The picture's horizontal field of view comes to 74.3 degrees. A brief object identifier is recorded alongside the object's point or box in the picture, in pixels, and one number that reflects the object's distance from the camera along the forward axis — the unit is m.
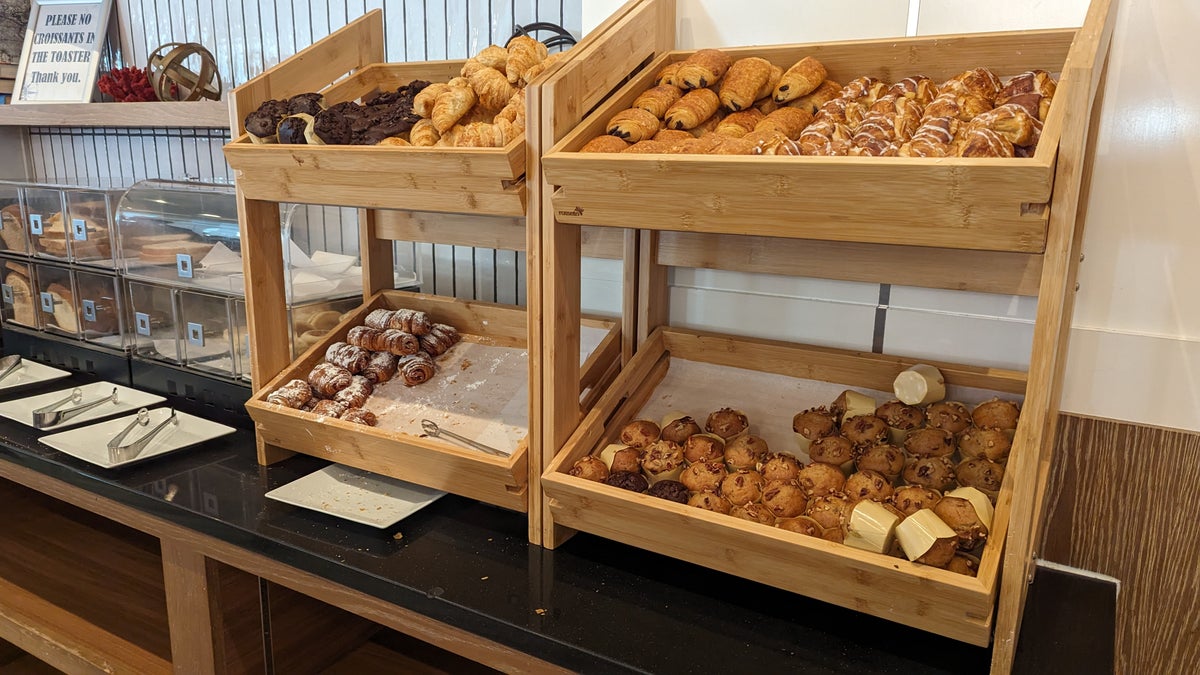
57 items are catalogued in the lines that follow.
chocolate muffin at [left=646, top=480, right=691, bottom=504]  1.31
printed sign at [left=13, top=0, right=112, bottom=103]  2.92
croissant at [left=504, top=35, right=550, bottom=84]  1.56
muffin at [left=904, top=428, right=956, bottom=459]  1.29
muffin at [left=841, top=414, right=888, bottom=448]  1.35
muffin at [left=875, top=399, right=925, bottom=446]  1.37
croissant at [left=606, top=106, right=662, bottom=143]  1.31
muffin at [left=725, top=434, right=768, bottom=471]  1.37
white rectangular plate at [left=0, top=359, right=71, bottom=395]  2.43
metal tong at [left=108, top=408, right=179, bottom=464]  1.83
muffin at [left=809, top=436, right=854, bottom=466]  1.32
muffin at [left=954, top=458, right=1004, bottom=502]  1.21
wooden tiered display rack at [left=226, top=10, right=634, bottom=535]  1.34
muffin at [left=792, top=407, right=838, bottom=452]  1.39
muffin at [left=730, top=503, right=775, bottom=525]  1.22
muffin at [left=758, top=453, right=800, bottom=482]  1.31
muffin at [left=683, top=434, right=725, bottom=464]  1.39
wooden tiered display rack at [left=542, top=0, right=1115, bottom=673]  0.94
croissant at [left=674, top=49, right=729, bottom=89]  1.42
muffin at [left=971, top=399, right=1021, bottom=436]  1.30
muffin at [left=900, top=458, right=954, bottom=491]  1.24
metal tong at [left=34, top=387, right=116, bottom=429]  2.05
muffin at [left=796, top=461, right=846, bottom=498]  1.28
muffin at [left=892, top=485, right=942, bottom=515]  1.16
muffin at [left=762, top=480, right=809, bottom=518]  1.24
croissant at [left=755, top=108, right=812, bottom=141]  1.30
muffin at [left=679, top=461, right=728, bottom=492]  1.33
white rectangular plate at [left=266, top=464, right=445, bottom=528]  1.55
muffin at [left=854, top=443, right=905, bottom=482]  1.29
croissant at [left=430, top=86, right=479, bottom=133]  1.51
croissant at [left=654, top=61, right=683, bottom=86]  1.45
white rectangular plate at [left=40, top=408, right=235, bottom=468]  1.87
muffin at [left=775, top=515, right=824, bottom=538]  1.17
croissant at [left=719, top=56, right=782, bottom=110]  1.38
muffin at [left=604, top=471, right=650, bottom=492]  1.33
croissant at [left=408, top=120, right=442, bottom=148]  1.50
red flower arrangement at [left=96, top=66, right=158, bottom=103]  2.63
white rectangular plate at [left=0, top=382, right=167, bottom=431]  2.11
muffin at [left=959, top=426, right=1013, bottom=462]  1.26
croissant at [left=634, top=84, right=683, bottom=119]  1.39
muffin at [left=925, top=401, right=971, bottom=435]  1.34
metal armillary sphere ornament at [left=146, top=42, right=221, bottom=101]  2.48
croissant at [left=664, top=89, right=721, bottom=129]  1.36
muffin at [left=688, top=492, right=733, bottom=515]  1.25
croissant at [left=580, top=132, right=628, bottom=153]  1.27
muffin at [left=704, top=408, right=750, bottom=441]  1.46
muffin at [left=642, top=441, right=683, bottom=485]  1.37
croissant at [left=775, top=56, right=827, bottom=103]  1.36
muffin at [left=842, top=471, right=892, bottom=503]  1.22
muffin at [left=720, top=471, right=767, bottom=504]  1.27
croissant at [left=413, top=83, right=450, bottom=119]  1.58
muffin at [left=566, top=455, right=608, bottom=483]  1.37
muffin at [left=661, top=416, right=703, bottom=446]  1.45
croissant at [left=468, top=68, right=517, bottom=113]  1.54
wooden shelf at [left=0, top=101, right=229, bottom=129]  2.34
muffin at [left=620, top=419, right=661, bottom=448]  1.46
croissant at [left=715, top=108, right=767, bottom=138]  1.33
